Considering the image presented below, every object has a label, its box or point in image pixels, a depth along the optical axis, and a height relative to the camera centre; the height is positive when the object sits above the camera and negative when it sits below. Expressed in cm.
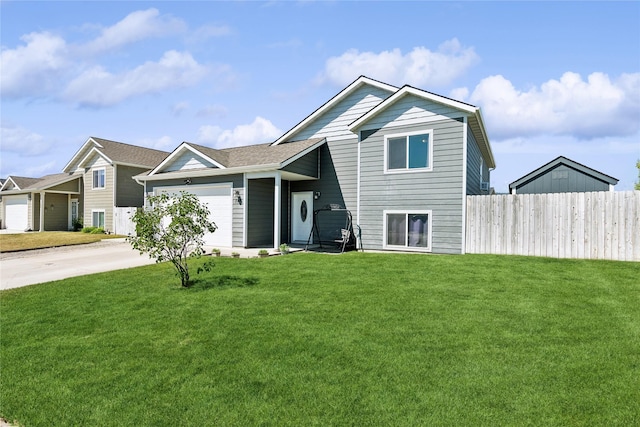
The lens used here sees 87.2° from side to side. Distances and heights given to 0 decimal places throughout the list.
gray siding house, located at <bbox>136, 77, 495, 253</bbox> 1171 +153
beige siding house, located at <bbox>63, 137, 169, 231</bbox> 2353 +229
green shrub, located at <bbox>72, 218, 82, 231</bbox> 2578 -123
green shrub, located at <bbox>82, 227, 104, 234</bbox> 2302 -150
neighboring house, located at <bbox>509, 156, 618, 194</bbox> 1662 +180
